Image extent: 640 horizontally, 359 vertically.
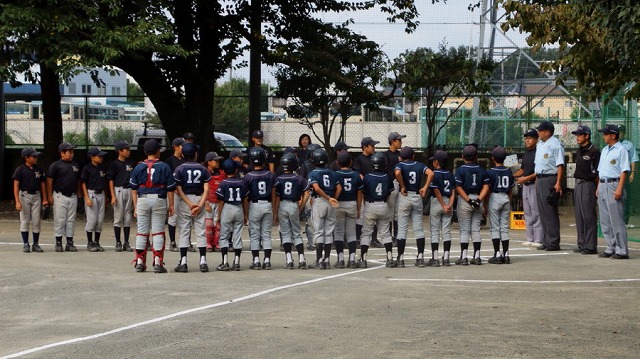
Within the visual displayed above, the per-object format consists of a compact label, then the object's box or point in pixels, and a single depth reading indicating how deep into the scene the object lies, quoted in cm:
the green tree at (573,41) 1510
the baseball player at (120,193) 1805
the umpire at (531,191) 1834
